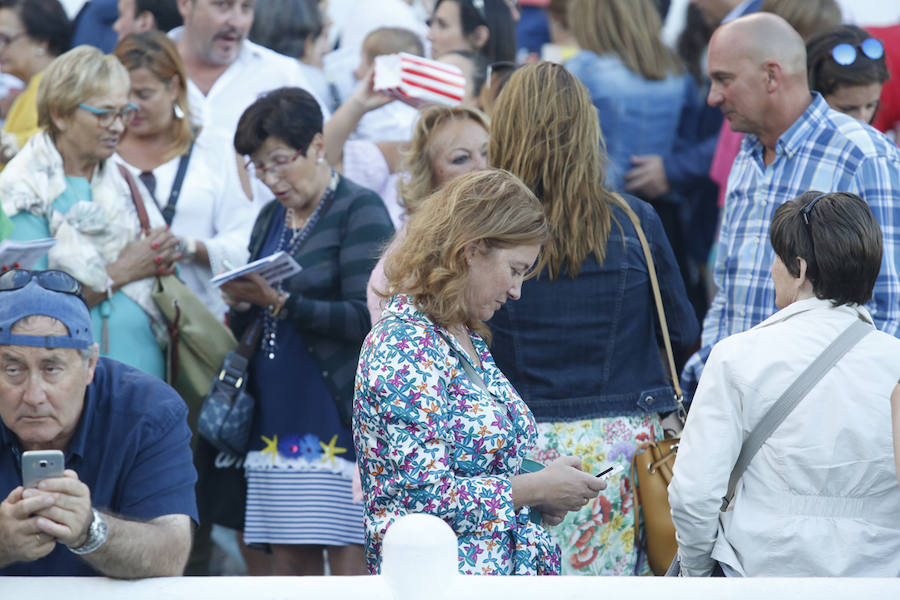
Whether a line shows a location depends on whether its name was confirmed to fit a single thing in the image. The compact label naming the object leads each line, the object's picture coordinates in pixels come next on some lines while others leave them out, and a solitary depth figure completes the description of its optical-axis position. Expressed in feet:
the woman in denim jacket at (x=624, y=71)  34.12
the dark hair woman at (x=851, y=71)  27.71
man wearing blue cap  17.63
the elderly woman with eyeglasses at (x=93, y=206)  26.73
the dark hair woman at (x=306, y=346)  25.99
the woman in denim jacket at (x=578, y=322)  21.39
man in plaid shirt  23.94
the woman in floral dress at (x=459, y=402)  16.92
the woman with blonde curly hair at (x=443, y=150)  25.43
